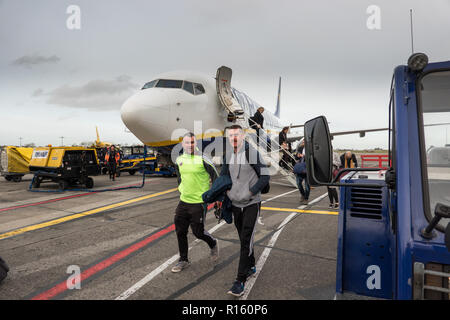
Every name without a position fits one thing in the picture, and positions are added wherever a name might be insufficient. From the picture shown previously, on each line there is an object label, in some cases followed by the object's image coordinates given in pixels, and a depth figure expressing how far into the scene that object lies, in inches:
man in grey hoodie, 132.5
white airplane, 400.2
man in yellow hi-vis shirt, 155.2
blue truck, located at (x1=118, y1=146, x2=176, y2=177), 703.7
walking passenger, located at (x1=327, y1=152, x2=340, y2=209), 302.5
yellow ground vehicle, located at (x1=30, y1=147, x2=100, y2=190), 443.2
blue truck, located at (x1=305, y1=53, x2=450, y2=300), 56.6
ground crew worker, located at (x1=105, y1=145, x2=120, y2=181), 592.4
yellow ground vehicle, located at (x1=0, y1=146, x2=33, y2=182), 582.2
